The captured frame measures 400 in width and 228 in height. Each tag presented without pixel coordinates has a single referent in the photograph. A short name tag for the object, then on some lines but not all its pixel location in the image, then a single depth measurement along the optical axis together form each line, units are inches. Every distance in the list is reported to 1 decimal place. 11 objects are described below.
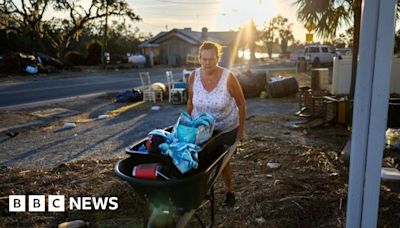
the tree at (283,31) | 2834.6
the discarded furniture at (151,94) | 504.7
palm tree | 364.4
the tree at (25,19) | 1259.2
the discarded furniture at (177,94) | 481.5
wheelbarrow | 86.7
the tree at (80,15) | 1355.8
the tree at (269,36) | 2780.5
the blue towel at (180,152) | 89.9
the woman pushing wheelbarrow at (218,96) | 127.7
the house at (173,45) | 1633.9
